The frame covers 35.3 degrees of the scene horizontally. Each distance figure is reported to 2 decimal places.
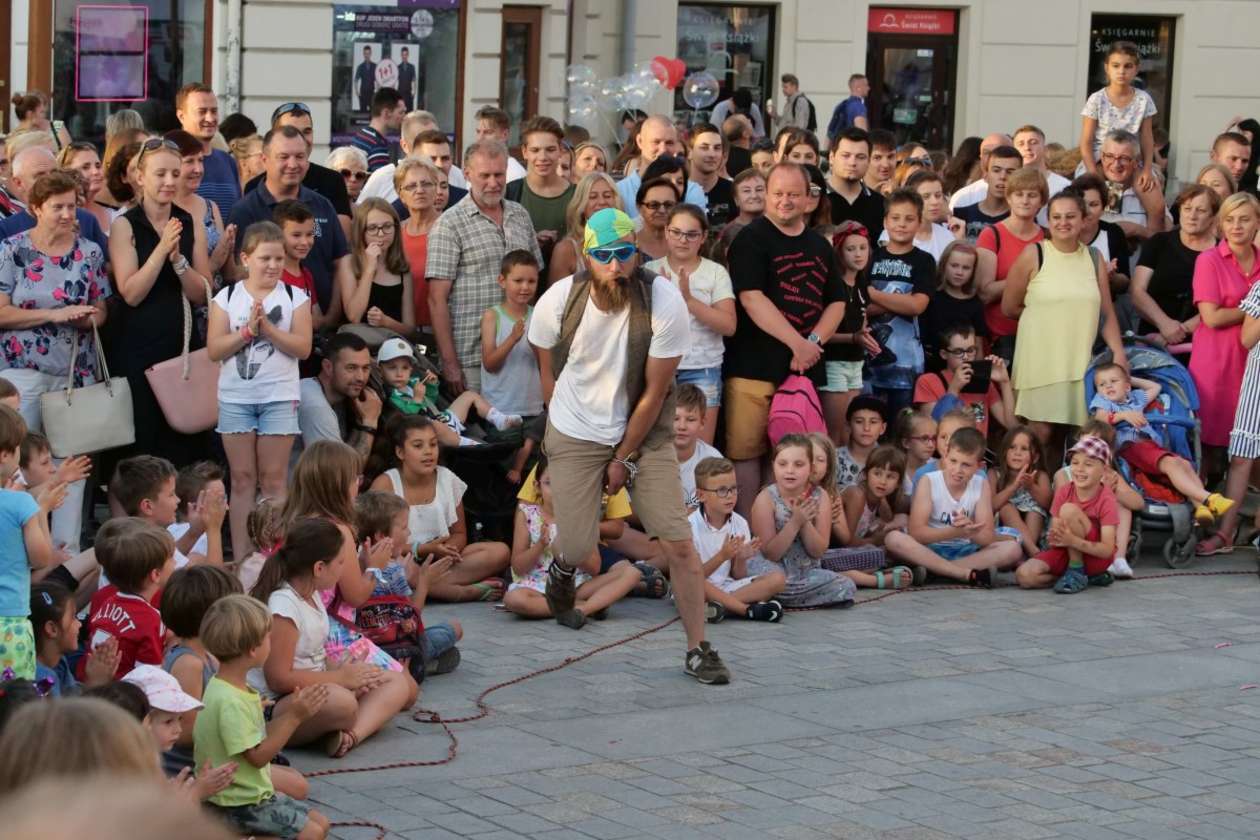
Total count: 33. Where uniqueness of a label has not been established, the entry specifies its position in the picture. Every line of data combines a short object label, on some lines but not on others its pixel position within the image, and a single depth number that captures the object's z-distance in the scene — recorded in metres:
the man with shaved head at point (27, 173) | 8.98
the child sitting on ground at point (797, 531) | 9.44
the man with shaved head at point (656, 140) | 11.80
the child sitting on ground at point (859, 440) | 10.52
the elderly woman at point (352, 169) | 11.55
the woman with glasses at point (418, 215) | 10.35
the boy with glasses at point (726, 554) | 9.16
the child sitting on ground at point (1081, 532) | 10.14
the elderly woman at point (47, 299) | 8.77
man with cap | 7.93
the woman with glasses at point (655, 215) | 10.32
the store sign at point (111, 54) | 18.02
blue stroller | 10.83
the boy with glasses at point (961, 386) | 11.17
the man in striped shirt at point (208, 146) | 10.53
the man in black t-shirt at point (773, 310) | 10.12
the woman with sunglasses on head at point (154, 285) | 9.13
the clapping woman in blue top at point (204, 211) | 9.47
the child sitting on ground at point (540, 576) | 9.02
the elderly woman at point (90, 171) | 9.38
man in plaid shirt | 10.13
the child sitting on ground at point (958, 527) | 10.13
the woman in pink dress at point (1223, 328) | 11.21
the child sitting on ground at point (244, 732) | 5.80
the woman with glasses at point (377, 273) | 10.02
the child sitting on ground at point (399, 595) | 7.65
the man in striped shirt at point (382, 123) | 14.41
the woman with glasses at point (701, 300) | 10.04
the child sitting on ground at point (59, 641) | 6.33
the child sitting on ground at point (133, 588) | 6.50
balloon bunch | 20.58
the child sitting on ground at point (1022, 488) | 10.53
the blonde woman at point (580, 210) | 10.20
